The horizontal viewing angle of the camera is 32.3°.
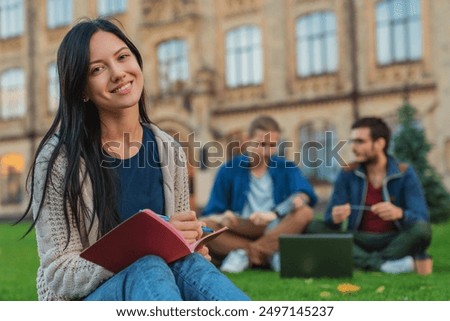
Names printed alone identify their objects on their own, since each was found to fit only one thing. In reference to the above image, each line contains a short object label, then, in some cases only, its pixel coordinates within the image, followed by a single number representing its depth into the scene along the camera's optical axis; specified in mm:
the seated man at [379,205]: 2471
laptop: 2367
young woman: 1097
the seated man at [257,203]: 2717
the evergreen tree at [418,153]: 4789
